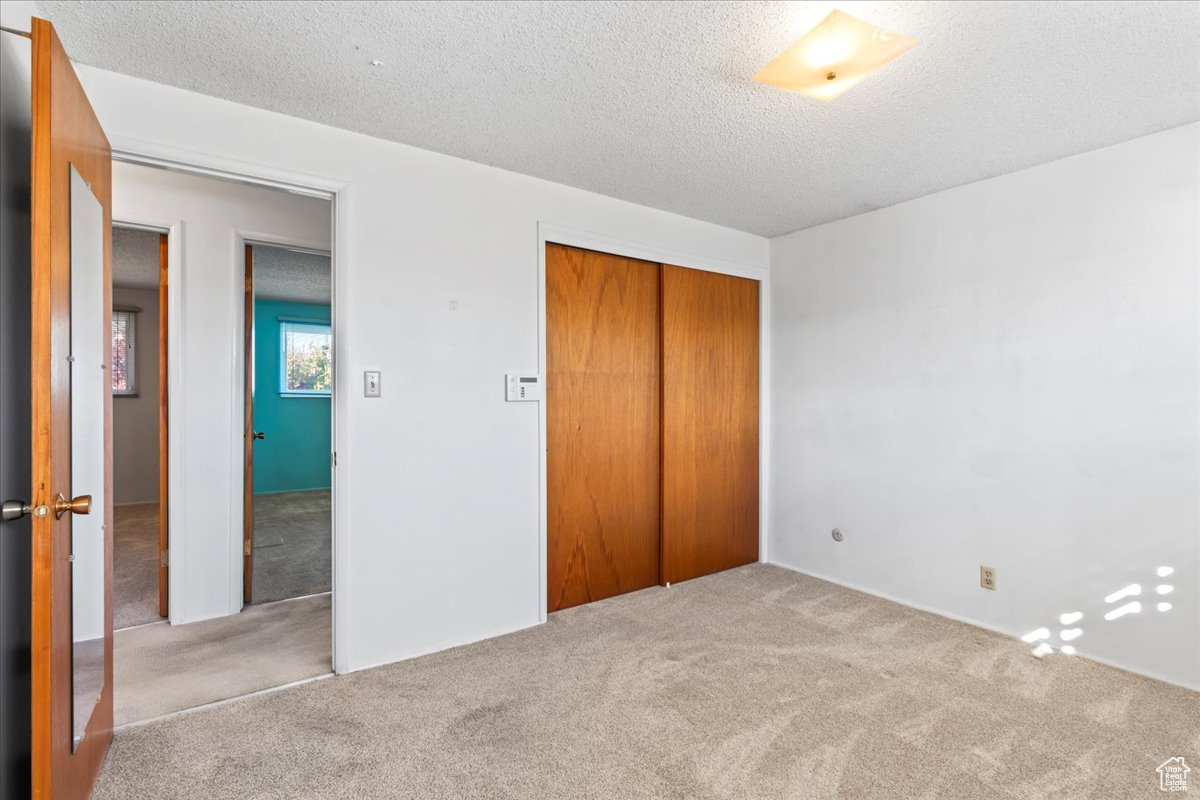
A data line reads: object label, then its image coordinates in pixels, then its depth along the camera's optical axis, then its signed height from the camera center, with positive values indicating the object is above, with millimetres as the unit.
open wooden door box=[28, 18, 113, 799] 1263 -71
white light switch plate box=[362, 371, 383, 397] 2475 +72
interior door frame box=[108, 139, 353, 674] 2137 +400
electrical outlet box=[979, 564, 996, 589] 2920 -877
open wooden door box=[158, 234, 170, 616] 3023 -204
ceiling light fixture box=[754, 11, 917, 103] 1625 +988
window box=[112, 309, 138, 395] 6184 +537
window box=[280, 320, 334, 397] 6855 +512
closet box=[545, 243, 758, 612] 3199 -137
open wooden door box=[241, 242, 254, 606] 3217 -221
